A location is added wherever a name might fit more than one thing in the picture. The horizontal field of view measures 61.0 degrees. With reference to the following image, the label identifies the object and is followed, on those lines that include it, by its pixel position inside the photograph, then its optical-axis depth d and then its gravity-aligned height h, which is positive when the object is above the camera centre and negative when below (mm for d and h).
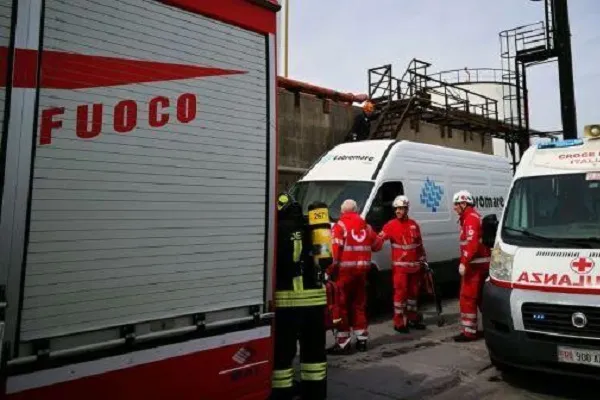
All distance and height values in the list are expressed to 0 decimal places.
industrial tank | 25609 +8037
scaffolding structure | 15188 +4437
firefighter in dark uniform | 4051 -535
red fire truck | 2324 +246
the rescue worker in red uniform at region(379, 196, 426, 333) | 7066 -190
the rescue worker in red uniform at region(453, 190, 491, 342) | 6496 -329
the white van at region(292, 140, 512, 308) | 7980 +992
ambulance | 4223 -210
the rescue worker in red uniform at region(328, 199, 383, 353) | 6137 -352
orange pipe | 12612 +4069
